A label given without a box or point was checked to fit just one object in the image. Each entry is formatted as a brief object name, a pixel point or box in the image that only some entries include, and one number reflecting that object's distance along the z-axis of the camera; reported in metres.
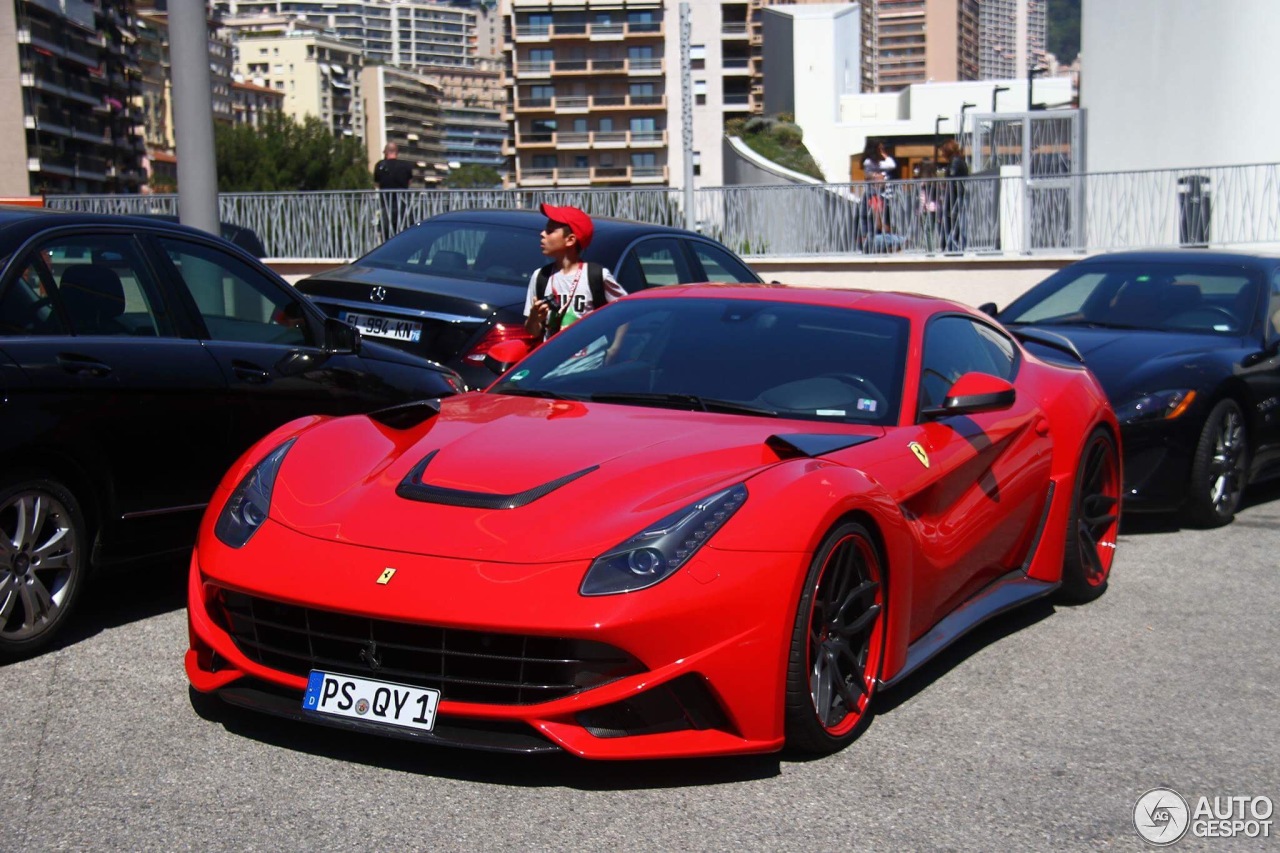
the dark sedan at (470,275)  9.02
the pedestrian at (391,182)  22.61
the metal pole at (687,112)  22.77
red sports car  3.79
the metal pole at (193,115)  10.14
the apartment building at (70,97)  107.62
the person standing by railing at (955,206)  22.05
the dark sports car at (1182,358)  7.98
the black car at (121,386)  5.12
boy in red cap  7.95
